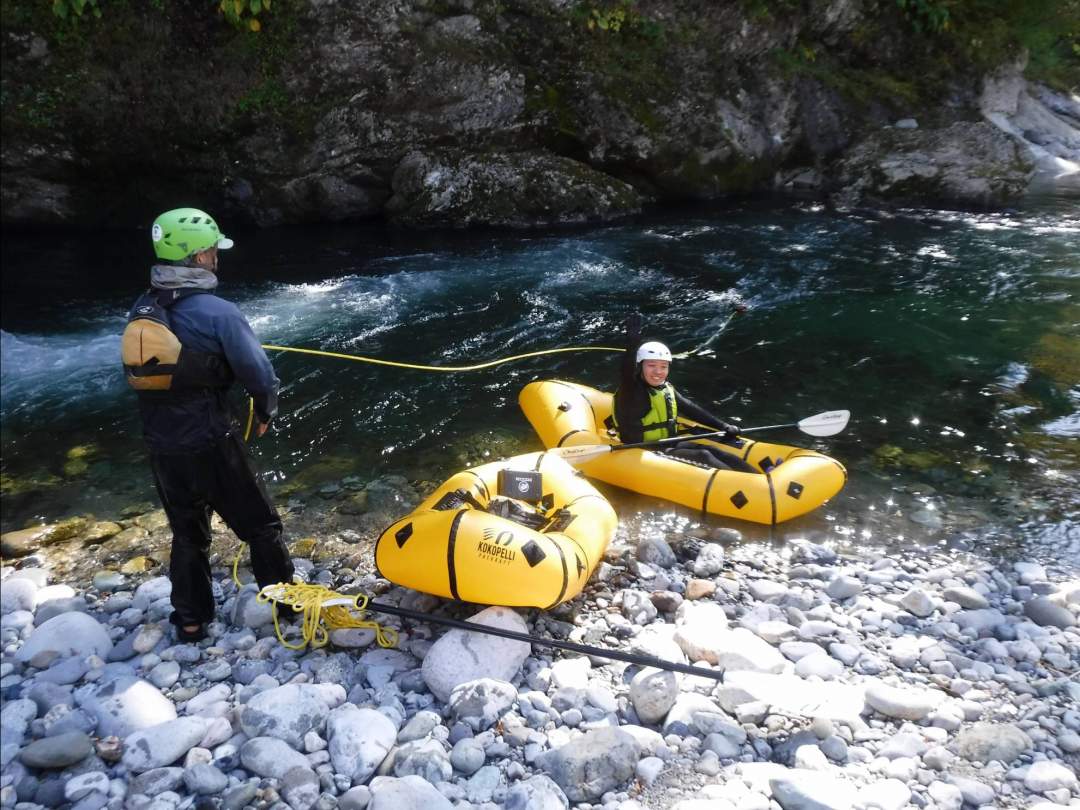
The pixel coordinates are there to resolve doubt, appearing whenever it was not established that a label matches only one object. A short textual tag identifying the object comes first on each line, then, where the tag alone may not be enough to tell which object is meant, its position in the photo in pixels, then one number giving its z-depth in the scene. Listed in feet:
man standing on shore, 10.52
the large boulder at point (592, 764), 9.31
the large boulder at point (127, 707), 10.07
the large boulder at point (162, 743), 9.45
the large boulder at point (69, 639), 11.73
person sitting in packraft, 18.85
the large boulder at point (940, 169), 46.42
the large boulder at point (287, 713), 9.93
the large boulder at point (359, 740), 9.52
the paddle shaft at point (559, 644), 11.09
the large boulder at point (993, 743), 9.70
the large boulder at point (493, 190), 44.14
